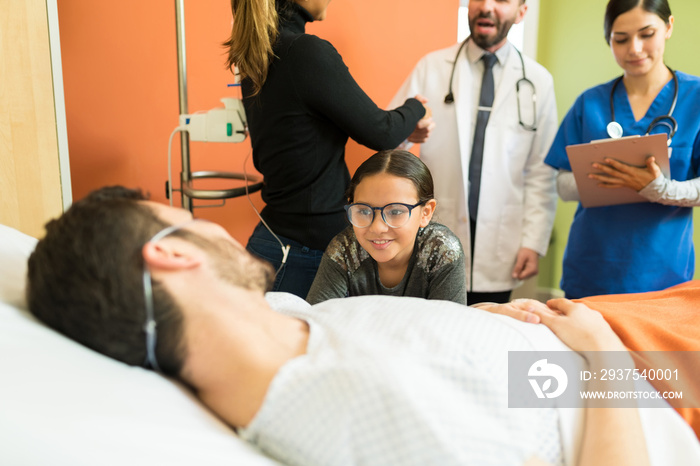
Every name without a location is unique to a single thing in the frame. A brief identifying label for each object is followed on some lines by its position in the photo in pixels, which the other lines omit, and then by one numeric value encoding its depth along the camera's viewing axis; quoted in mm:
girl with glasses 1407
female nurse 1785
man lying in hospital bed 689
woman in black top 1383
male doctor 2178
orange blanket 1007
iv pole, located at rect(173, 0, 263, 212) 1784
